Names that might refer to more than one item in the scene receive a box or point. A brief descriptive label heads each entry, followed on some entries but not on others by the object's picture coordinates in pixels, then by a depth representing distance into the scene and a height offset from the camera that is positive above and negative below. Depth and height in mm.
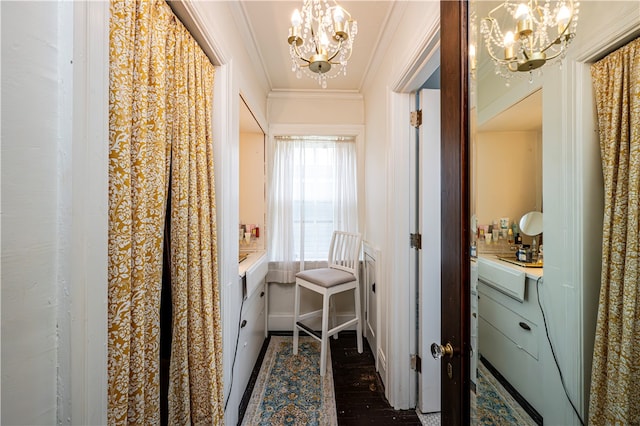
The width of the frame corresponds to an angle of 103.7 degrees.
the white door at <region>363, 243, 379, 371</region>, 2227 -812
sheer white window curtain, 2764 +146
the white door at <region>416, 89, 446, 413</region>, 1640 -207
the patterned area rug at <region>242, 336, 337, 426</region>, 1630 -1318
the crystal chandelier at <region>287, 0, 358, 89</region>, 1270 +948
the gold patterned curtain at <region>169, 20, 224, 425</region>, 1018 -212
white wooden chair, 2131 -595
